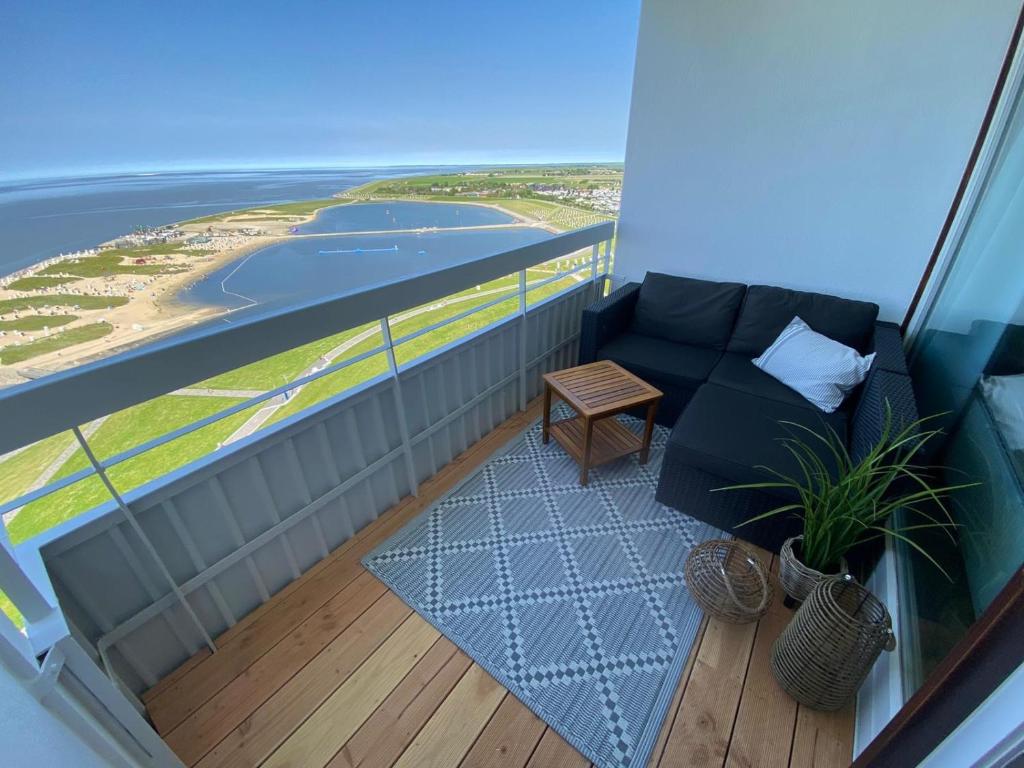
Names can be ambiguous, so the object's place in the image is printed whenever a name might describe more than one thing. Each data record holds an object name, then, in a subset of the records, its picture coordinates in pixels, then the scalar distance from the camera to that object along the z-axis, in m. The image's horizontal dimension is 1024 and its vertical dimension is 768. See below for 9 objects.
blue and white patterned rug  1.24
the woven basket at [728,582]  1.33
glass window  0.94
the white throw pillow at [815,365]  1.89
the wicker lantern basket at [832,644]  1.03
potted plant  1.16
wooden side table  1.95
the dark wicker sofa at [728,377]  1.60
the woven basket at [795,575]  1.32
